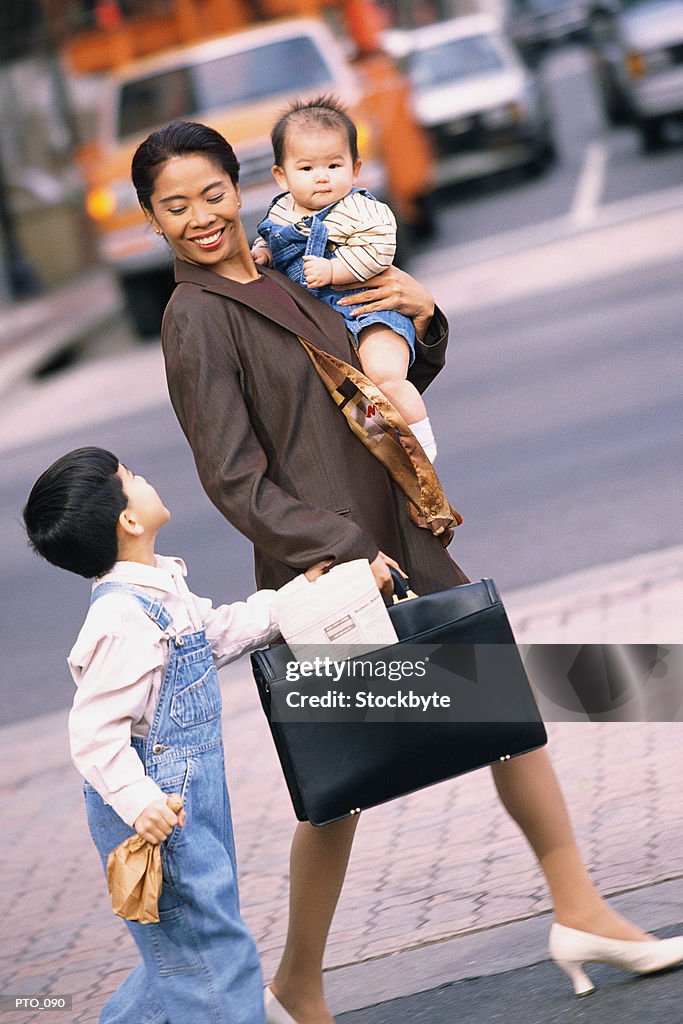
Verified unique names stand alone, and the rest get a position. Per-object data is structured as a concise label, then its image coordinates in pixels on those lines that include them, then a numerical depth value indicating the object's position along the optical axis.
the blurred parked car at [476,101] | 39.62
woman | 6.33
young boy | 5.87
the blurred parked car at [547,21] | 70.44
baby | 6.69
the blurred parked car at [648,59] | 35.56
